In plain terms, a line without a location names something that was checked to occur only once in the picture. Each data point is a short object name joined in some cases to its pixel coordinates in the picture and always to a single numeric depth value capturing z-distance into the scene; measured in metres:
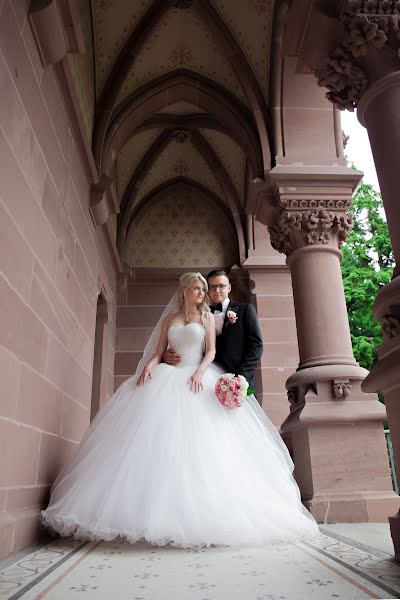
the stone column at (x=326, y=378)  3.61
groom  3.18
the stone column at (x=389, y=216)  1.90
